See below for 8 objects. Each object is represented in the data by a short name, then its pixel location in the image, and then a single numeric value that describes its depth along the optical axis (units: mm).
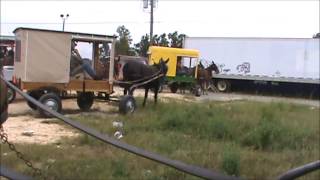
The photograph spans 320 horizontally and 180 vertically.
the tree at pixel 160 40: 52797
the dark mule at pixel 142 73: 19438
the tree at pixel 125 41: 55966
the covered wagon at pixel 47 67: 15898
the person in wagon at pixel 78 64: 16953
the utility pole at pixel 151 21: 52500
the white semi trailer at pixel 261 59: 35188
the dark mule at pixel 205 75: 33938
